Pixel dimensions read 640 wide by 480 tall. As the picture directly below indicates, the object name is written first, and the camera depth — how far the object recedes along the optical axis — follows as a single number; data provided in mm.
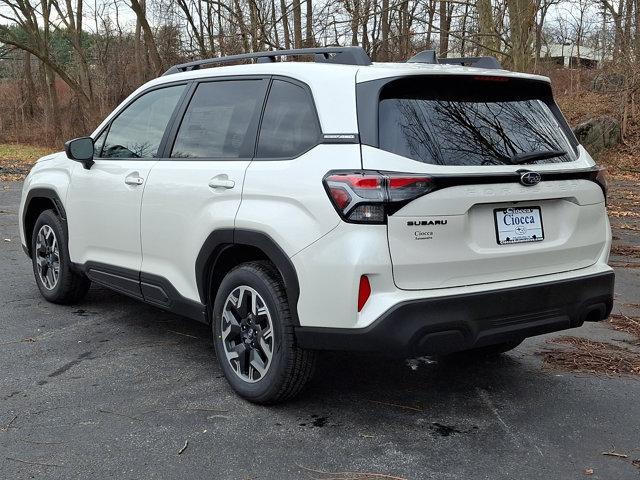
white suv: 3236
